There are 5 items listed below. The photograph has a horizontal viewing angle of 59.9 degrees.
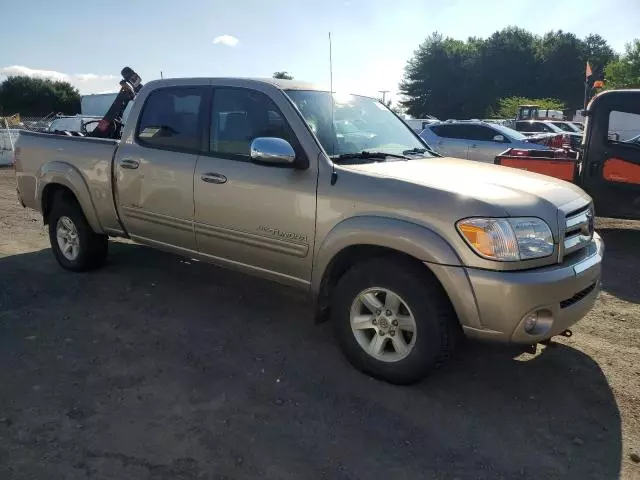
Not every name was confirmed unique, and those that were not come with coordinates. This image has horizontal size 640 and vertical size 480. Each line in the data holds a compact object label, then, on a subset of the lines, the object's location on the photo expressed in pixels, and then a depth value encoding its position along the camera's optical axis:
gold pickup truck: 3.08
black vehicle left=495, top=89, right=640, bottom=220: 7.35
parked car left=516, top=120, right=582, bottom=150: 23.23
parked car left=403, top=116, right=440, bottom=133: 25.80
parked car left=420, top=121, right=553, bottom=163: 14.50
